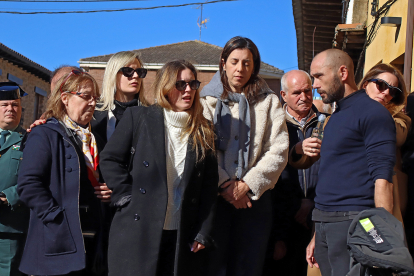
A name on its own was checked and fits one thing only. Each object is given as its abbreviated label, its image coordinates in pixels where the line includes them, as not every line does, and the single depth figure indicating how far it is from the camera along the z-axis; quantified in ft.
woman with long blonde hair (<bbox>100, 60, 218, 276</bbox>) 9.16
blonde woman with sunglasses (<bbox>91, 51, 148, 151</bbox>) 12.46
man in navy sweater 8.54
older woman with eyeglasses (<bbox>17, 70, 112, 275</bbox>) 9.48
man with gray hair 12.53
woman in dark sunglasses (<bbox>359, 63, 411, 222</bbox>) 10.11
